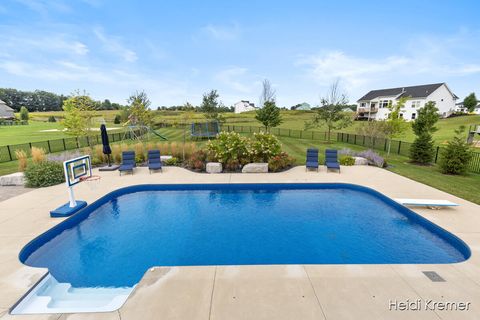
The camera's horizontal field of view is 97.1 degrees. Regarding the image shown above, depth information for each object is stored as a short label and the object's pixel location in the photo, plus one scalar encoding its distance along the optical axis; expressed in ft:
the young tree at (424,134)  39.29
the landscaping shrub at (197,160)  34.45
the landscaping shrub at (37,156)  30.07
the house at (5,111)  188.63
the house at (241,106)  252.83
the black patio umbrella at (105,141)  32.09
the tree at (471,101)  160.97
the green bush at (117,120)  142.37
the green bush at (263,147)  34.47
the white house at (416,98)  131.23
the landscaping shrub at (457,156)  32.38
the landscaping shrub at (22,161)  30.22
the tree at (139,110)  65.36
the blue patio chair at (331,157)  34.20
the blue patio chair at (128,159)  33.09
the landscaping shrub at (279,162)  33.78
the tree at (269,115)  75.31
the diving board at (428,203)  19.90
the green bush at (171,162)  37.51
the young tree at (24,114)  170.50
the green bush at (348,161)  37.78
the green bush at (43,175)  26.53
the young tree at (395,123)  44.52
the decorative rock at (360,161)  38.19
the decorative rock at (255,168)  33.24
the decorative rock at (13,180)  26.96
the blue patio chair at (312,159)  33.71
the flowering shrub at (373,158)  36.94
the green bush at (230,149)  34.24
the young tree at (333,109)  68.33
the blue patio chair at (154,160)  33.35
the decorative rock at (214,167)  33.14
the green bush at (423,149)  39.19
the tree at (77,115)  42.78
